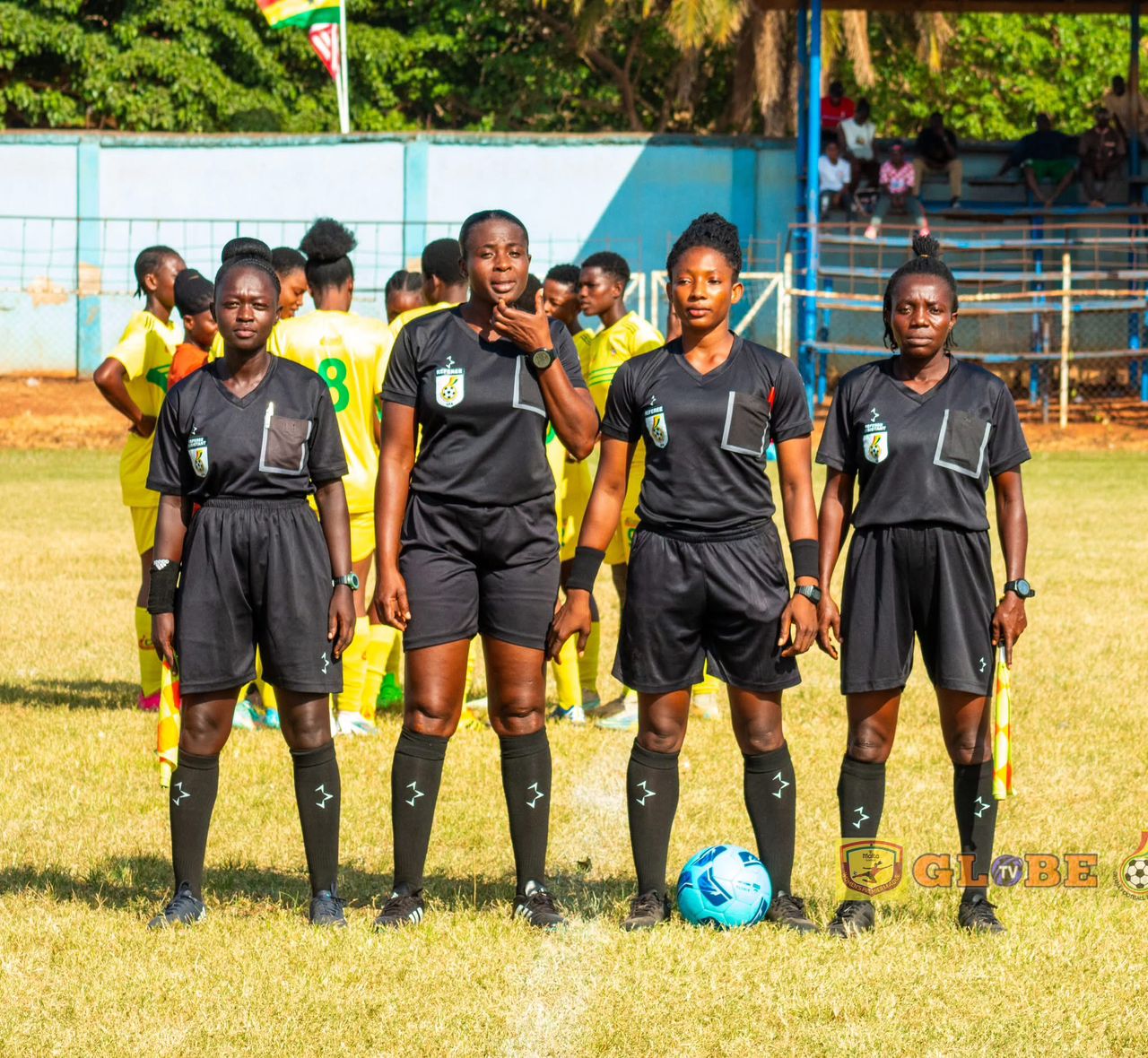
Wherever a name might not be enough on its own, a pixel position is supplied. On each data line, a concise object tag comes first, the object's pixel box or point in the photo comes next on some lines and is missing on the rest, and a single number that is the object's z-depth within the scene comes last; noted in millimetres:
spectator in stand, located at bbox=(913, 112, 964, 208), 56344
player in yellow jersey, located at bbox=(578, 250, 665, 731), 17766
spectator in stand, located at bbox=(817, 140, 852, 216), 53812
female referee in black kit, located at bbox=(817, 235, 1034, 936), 11109
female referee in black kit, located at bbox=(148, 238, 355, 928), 11250
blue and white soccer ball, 11109
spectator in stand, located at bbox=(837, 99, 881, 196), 54844
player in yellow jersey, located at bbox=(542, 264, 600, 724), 18062
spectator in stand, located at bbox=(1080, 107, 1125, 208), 55500
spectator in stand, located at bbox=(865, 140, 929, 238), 53812
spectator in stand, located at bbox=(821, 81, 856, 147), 56656
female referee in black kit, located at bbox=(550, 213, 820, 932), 11039
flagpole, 56803
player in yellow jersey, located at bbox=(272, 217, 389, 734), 16047
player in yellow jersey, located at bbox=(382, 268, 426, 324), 19444
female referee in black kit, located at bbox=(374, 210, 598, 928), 11148
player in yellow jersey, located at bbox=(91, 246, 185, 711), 17609
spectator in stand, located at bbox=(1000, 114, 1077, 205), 56500
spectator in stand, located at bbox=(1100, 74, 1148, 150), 57500
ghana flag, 58250
